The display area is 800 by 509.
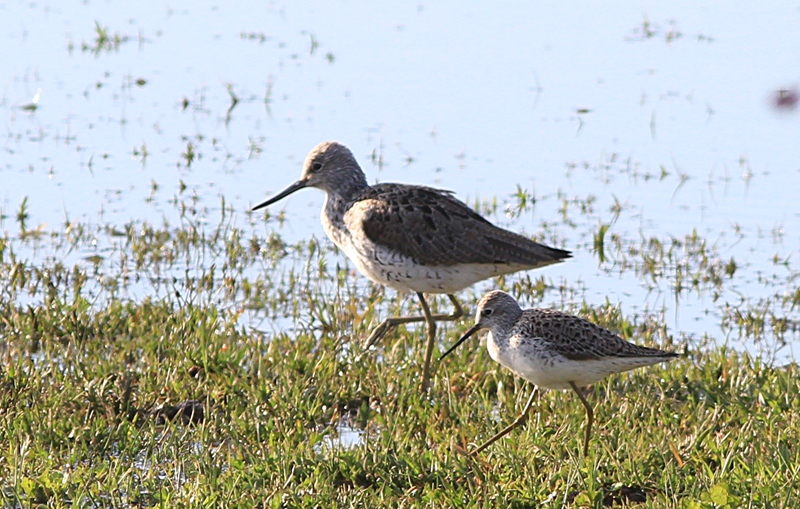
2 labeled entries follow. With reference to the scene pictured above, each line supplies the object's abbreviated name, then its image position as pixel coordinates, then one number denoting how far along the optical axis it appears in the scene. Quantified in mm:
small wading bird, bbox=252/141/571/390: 15086
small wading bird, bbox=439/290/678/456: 12367
